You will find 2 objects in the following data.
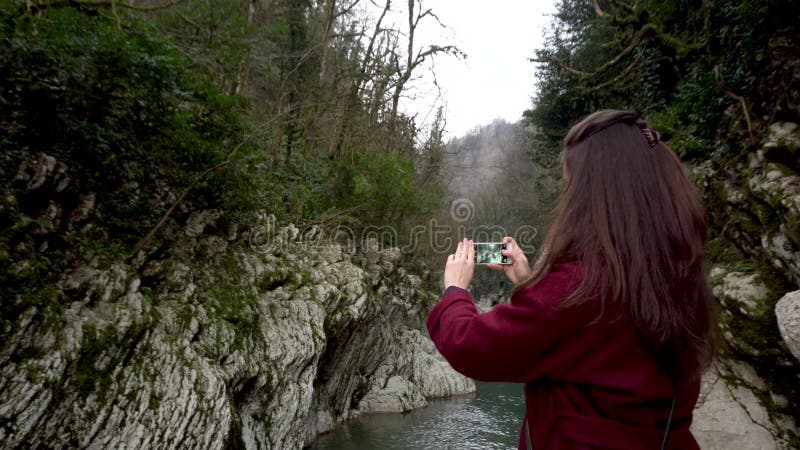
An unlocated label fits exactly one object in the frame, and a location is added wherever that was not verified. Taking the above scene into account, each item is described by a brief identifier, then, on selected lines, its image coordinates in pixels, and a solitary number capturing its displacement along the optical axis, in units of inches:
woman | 43.6
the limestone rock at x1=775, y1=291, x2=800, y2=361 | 170.4
